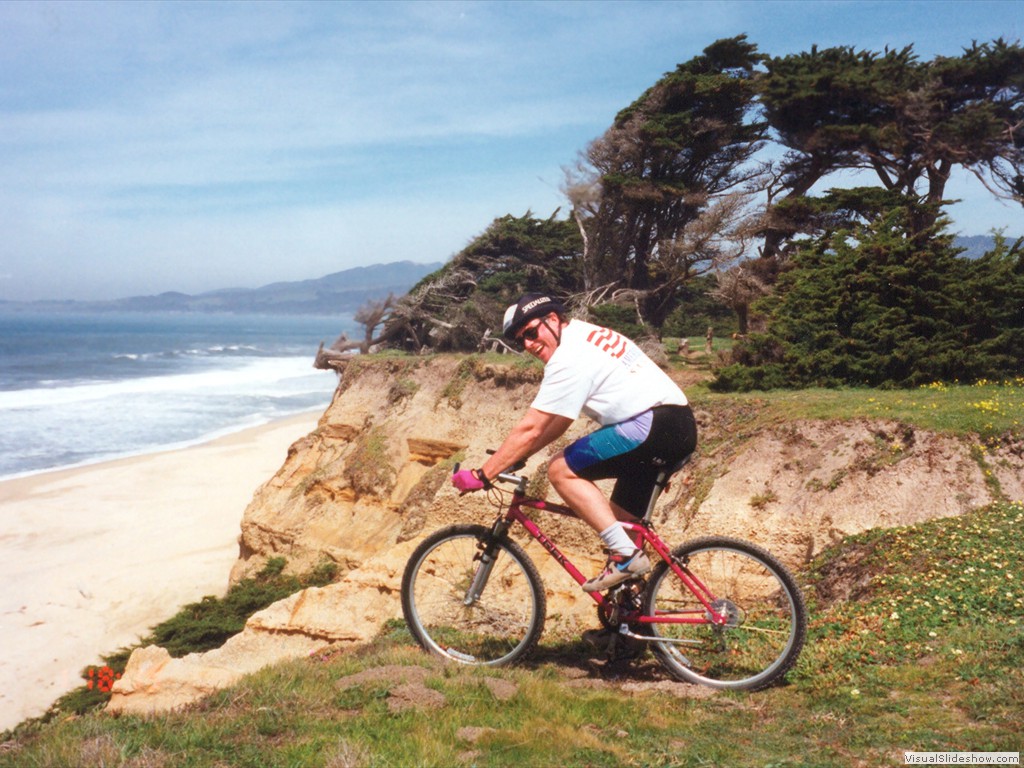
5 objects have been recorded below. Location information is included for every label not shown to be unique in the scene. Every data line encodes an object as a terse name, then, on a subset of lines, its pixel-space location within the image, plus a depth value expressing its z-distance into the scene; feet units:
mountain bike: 14.93
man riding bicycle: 14.38
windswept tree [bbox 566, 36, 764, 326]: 63.16
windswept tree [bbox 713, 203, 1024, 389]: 36.52
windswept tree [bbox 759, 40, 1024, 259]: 56.59
